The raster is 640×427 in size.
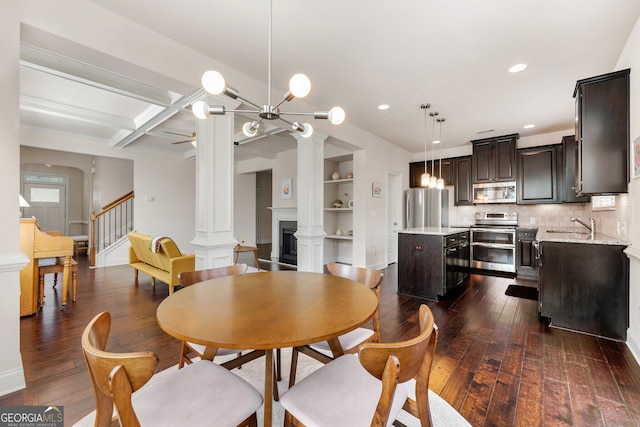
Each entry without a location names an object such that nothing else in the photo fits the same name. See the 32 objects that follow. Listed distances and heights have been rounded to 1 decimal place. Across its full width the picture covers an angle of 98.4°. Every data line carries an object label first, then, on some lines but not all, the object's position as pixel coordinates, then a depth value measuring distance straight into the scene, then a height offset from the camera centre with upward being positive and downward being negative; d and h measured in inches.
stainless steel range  199.9 -20.6
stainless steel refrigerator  233.6 +6.1
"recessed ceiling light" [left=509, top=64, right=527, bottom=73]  113.2 +61.6
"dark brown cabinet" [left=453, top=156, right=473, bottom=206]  229.5 +28.3
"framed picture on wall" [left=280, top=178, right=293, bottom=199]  263.6 +25.7
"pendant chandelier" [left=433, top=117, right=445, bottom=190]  166.9 +40.6
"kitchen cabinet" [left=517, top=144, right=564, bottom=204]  193.0 +29.5
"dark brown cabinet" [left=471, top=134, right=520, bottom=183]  208.7 +44.3
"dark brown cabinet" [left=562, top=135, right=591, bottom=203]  181.5 +30.2
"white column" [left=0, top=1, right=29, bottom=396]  67.6 +2.0
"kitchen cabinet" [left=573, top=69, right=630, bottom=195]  96.5 +29.8
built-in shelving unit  248.8 +1.7
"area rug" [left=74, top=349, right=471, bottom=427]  59.6 -44.6
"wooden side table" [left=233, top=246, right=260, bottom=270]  201.7 -25.2
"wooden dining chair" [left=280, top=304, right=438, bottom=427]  33.4 -27.6
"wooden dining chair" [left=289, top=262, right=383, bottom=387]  61.5 -28.5
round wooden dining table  39.6 -17.2
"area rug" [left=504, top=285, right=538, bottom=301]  149.0 -43.5
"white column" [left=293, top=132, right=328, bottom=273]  160.6 +6.9
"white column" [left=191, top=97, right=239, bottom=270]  113.6 +10.2
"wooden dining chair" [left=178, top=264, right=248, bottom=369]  61.3 -17.9
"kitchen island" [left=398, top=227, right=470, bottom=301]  143.3 -25.6
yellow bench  138.6 -24.3
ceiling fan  205.7 +60.9
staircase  224.6 -10.1
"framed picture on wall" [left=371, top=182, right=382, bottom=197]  213.8 +20.3
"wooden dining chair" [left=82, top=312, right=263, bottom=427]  31.4 -27.3
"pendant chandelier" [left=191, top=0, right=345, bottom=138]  60.0 +27.5
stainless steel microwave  210.1 +18.3
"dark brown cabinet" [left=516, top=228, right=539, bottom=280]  189.8 -27.4
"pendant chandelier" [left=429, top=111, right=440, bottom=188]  168.2 +60.0
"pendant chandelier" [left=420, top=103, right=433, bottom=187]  156.3 +24.1
